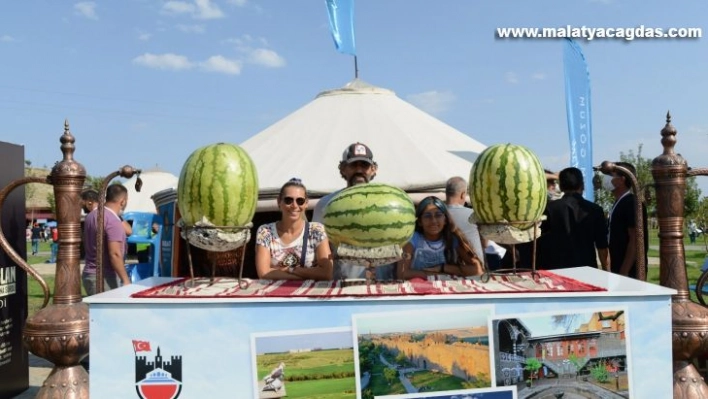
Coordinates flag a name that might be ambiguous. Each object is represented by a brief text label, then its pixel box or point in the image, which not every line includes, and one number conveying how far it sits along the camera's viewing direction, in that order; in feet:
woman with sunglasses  11.04
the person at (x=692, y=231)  98.59
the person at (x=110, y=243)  17.81
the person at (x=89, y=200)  20.83
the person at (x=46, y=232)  137.36
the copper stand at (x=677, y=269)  10.43
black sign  16.88
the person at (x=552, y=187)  20.84
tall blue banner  36.52
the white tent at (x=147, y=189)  66.94
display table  8.89
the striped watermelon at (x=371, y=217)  9.23
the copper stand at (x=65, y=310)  10.73
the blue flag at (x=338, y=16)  33.30
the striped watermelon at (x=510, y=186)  9.71
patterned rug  9.07
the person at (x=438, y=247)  11.54
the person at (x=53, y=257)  68.83
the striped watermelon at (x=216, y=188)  9.41
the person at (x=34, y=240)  88.77
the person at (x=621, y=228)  16.03
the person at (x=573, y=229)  15.99
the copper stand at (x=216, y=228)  9.38
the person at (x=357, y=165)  12.45
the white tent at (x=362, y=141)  26.84
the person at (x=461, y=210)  14.60
